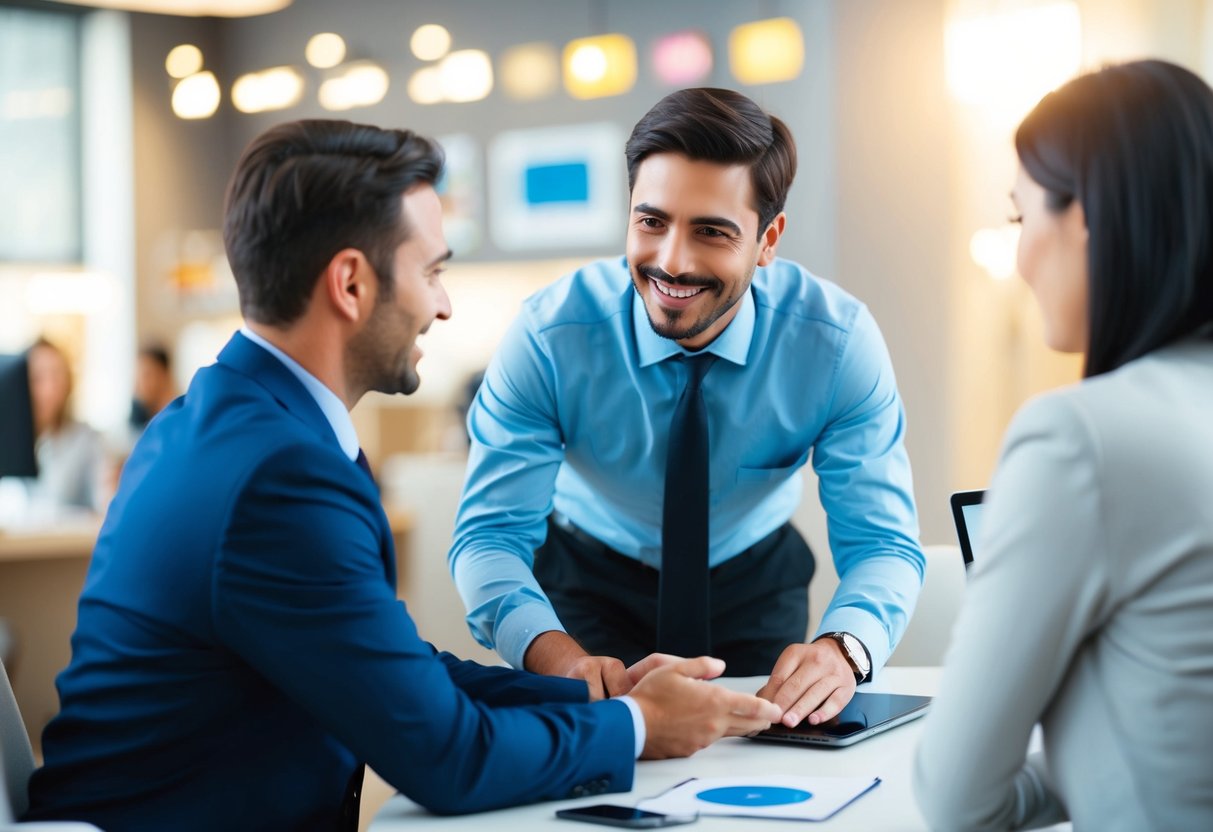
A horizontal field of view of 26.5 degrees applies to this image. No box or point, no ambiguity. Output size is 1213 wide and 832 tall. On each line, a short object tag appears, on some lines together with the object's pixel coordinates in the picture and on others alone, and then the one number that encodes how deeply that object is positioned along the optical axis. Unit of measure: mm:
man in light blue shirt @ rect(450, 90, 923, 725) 3161
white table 2442
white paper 2447
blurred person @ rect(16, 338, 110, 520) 8026
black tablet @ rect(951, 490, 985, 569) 2822
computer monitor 5747
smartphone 2412
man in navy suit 2464
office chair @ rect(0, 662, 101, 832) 2620
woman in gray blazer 2218
